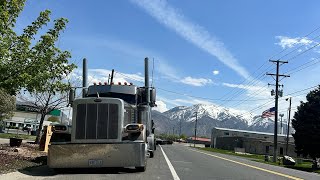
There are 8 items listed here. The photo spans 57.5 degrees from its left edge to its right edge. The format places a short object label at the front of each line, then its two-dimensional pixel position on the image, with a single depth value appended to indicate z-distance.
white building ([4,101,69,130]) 68.06
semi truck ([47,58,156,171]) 8.78
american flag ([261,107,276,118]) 37.07
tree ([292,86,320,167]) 34.74
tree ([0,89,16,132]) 29.87
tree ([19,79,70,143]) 20.87
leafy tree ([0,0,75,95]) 9.88
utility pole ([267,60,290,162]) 33.86
